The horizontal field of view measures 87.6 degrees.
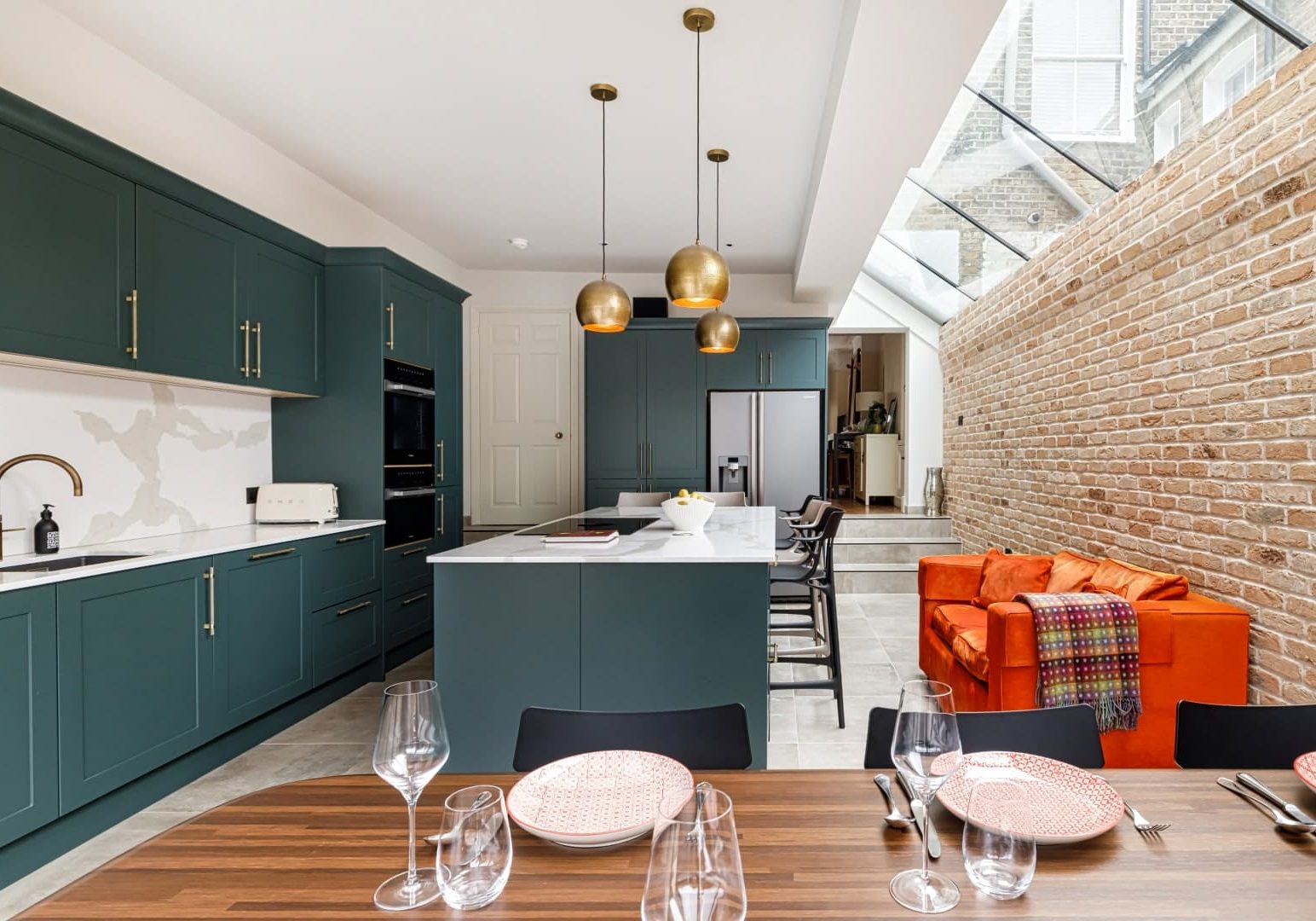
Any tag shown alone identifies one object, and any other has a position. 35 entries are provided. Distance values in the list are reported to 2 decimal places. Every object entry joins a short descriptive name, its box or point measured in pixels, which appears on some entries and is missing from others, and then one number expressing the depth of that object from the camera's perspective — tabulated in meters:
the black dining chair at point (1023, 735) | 1.22
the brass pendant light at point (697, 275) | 2.82
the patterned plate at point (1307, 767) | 1.00
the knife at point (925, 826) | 0.80
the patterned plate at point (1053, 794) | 0.91
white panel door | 6.73
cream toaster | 3.81
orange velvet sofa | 2.64
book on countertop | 2.77
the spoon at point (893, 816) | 0.95
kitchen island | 2.53
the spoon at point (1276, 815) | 0.92
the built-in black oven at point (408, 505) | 4.31
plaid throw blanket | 2.65
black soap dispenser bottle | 2.61
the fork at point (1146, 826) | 0.93
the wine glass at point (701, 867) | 0.60
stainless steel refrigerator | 6.20
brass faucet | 2.43
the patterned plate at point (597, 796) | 0.90
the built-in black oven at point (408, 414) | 4.28
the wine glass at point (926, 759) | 0.79
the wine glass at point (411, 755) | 0.80
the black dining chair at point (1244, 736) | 1.25
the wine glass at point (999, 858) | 0.78
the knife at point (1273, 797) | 0.94
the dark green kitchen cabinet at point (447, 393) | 4.89
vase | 7.06
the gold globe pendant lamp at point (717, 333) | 4.39
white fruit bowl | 3.27
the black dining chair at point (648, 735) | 1.28
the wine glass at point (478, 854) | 0.77
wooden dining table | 0.77
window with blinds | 3.17
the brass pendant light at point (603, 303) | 3.27
